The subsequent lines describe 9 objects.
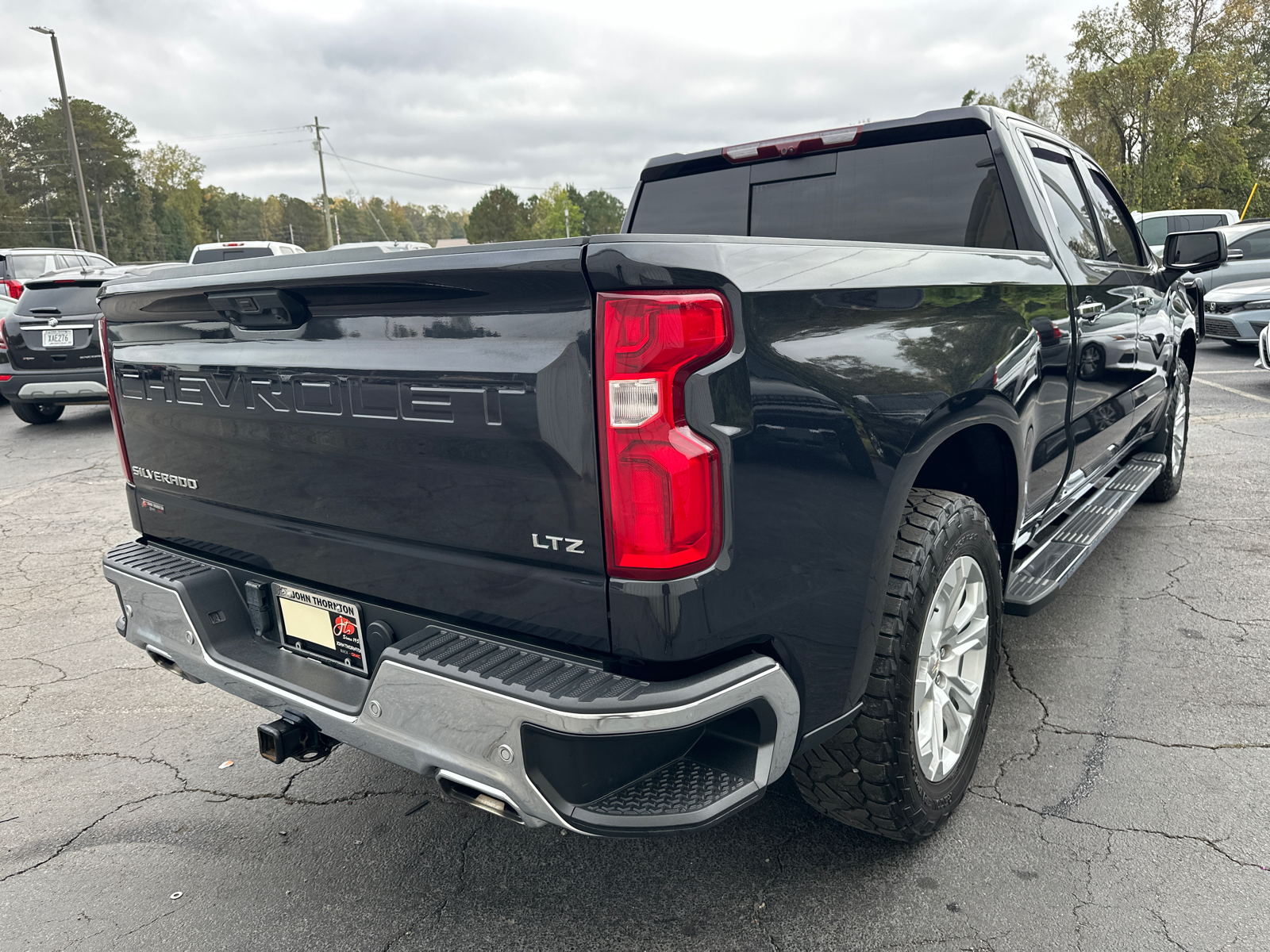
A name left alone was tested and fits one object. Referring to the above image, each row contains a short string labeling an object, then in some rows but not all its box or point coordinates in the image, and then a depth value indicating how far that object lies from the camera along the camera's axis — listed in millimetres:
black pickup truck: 1606
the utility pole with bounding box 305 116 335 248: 58094
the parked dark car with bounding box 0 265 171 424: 9008
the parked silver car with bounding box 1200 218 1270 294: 12688
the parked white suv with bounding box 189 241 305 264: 13992
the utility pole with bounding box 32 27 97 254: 29016
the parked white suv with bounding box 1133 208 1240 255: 15461
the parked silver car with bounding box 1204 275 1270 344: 10945
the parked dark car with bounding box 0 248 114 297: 12844
